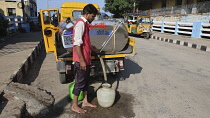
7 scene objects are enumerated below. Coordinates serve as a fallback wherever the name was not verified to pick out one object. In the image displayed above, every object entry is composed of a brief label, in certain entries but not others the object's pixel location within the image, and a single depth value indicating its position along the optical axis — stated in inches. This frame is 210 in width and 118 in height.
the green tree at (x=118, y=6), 1144.2
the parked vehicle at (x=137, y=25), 514.0
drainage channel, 105.9
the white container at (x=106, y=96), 115.6
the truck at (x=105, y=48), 144.6
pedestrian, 99.3
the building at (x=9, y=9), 1089.4
